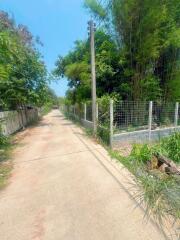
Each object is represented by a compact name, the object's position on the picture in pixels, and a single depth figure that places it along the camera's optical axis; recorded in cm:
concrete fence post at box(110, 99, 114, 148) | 572
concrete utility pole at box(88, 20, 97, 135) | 720
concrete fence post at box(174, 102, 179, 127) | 765
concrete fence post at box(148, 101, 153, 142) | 651
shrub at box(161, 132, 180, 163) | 470
